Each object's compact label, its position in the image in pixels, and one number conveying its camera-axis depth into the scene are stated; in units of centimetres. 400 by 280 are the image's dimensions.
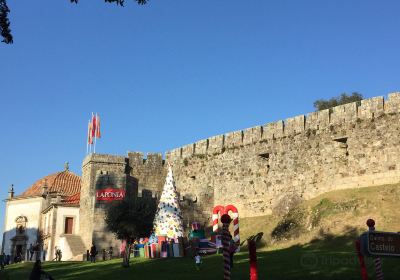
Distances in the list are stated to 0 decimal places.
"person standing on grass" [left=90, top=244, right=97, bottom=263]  2845
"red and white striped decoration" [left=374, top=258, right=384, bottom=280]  948
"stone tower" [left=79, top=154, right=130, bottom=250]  3303
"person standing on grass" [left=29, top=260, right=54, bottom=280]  1386
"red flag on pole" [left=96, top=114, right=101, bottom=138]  4072
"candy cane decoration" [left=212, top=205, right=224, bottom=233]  2617
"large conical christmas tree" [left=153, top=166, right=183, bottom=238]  2561
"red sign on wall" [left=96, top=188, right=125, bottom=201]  3391
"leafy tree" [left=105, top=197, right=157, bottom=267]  2561
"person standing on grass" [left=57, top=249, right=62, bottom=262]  3358
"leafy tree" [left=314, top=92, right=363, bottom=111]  4720
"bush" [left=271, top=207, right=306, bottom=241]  2599
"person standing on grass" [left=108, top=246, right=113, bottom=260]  3199
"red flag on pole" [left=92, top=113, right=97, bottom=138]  4076
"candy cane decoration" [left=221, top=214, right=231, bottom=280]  1044
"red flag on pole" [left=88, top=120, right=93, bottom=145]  4050
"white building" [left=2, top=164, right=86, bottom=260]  4153
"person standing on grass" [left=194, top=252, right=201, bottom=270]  1753
